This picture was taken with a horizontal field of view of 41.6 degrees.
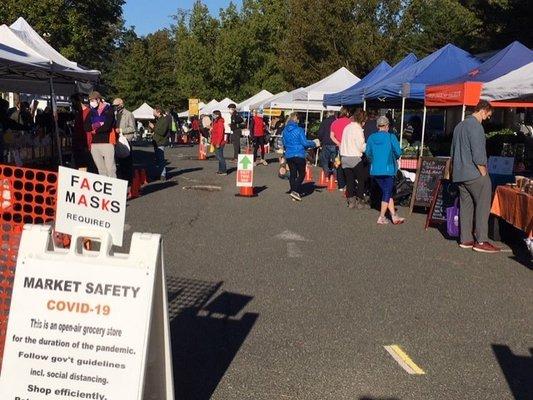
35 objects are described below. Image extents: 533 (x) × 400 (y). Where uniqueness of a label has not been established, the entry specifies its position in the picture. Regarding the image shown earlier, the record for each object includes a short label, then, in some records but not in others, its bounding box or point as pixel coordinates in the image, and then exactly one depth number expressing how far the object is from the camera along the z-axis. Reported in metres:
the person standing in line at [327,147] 16.97
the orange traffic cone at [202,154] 27.68
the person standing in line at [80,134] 12.18
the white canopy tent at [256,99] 39.09
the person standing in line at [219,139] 19.48
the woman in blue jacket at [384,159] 10.87
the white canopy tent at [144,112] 57.39
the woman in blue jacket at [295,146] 13.62
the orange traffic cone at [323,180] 17.52
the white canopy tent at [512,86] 9.72
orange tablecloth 8.24
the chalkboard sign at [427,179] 11.64
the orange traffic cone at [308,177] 18.27
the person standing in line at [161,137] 16.82
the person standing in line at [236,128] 25.66
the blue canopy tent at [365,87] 18.70
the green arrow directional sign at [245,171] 14.09
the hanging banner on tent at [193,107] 50.62
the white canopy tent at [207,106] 52.34
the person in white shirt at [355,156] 12.70
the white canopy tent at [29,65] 11.19
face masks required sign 3.77
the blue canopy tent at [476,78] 10.88
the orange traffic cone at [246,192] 14.53
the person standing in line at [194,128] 48.03
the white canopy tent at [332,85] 22.95
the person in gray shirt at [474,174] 8.69
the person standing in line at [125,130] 14.20
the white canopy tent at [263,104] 29.62
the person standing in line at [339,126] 15.08
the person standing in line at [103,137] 12.00
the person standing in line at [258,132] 24.72
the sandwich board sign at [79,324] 3.35
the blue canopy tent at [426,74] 15.37
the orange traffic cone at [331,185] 16.19
